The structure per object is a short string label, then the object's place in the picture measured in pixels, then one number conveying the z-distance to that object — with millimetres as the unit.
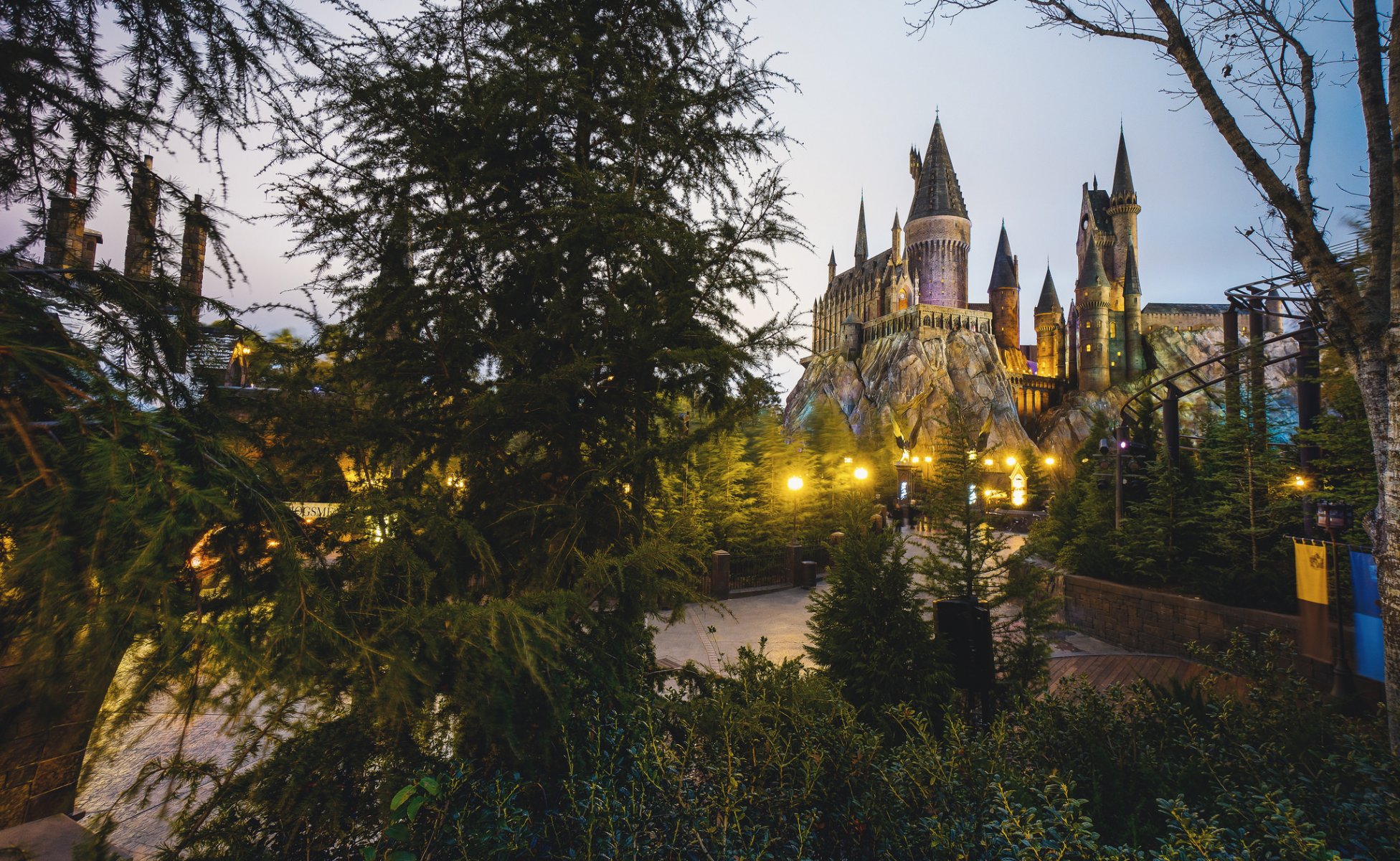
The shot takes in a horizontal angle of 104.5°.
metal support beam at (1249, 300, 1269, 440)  11266
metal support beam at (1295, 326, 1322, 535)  10172
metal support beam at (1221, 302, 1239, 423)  11602
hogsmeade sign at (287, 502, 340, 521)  2556
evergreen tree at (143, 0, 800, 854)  3033
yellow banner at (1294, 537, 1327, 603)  7965
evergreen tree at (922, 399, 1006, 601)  7395
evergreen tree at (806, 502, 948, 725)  5152
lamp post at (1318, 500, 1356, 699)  7395
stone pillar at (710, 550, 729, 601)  14750
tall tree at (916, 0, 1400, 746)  3951
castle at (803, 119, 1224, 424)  61531
